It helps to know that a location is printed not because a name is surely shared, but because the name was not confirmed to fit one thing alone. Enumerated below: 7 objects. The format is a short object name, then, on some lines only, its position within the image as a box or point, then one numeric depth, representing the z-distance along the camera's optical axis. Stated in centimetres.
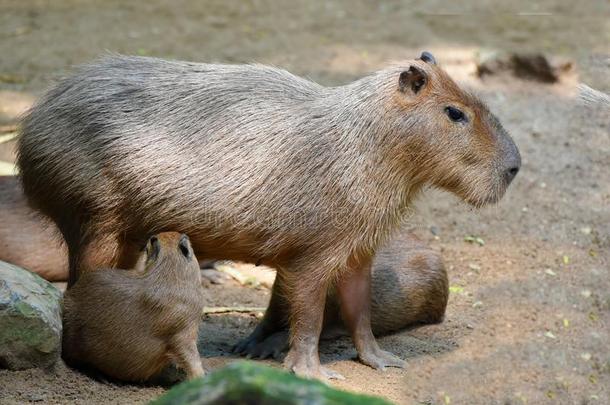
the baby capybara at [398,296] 1128
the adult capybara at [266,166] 987
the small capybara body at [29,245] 1262
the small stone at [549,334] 1149
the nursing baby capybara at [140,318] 918
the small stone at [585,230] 1399
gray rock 889
